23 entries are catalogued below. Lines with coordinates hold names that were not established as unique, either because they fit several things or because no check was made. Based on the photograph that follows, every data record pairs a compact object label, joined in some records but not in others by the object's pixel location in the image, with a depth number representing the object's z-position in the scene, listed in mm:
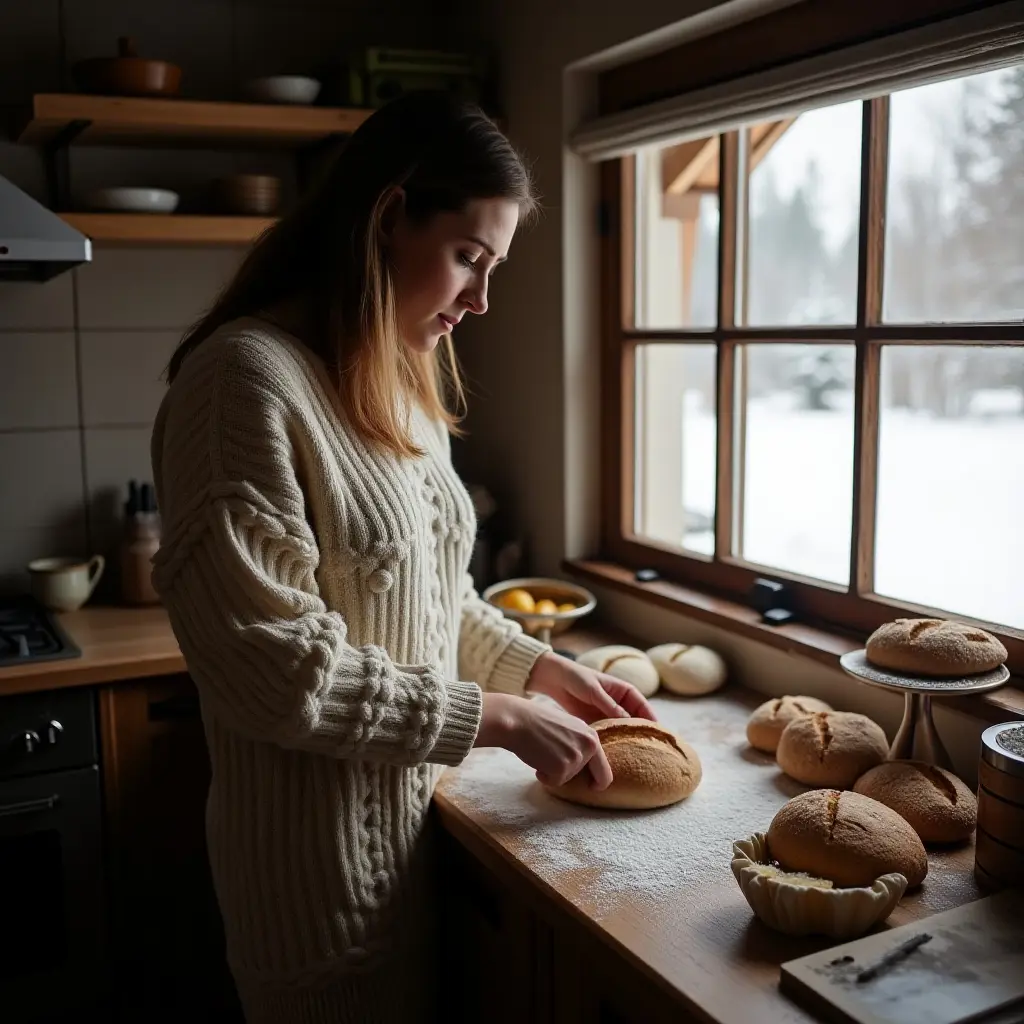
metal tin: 1074
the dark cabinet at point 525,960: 1076
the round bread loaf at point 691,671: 1743
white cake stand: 1282
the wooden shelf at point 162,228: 2018
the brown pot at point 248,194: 2139
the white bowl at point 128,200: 2047
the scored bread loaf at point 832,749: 1355
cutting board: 896
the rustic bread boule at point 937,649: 1292
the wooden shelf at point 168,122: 1930
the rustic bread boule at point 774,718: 1488
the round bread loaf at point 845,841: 1089
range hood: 1835
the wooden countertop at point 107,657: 1743
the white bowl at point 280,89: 2086
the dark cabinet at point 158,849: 1863
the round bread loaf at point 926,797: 1214
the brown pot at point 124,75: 1966
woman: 1103
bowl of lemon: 1949
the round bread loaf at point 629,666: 1745
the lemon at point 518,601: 1990
